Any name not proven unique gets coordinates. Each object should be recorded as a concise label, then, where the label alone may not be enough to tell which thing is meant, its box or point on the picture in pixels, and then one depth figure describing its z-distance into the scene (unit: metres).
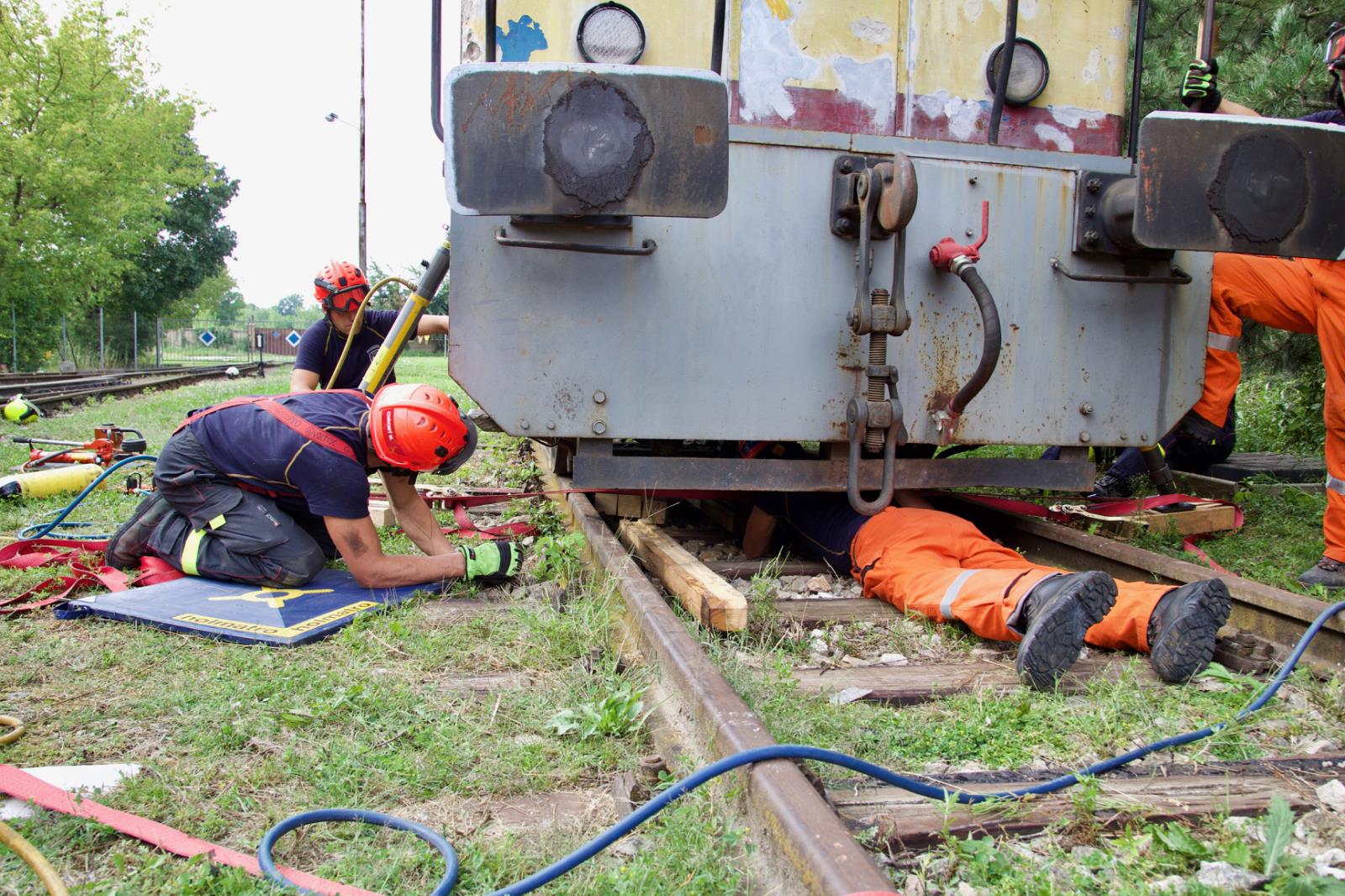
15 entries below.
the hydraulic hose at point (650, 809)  1.58
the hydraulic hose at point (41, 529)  4.21
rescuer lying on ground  2.46
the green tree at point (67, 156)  20.58
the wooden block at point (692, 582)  2.80
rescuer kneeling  3.32
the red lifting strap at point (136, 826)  1.62
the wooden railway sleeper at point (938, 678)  2.48
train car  2.90
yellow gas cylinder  5.27
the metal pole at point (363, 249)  20.75
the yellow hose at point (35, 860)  1.58
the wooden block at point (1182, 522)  4.10
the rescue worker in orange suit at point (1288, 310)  3.36
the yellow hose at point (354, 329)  4.69
